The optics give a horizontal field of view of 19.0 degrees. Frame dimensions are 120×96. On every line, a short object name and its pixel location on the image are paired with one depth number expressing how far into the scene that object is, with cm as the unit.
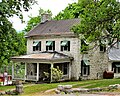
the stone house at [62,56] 4225
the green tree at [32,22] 6450
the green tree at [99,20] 3041
